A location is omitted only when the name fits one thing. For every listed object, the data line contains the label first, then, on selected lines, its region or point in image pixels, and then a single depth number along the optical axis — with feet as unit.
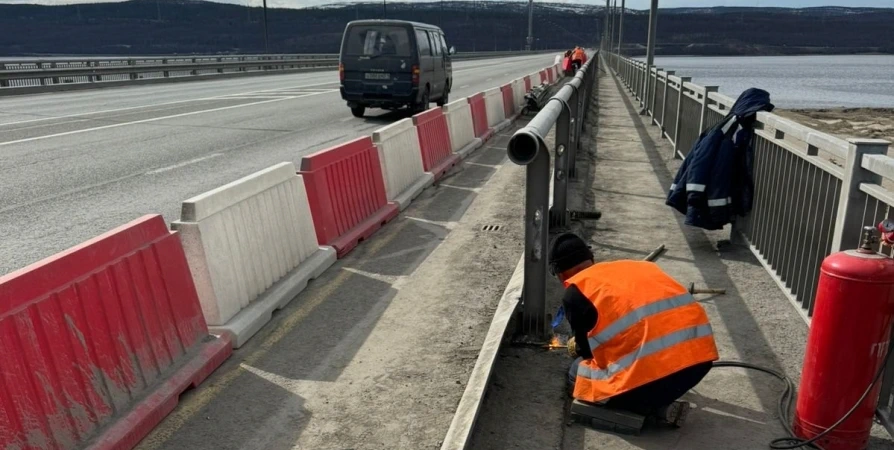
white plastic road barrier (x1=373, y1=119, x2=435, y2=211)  26.53
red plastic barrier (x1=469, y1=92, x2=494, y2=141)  46.00
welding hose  10.52
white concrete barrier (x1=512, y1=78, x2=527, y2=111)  65.67
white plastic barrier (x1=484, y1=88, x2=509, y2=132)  51.83
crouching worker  10.92
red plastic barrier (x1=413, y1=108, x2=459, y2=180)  32.50
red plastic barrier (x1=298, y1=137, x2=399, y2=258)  20.27
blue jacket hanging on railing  20.39
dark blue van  56.29
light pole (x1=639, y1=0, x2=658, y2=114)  57.03
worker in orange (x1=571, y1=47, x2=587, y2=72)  106.36
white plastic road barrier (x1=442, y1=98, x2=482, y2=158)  39.06
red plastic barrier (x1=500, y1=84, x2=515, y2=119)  59.67
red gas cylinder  10.08
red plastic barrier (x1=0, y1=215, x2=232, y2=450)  9.45
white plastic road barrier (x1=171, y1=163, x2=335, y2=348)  14.23
